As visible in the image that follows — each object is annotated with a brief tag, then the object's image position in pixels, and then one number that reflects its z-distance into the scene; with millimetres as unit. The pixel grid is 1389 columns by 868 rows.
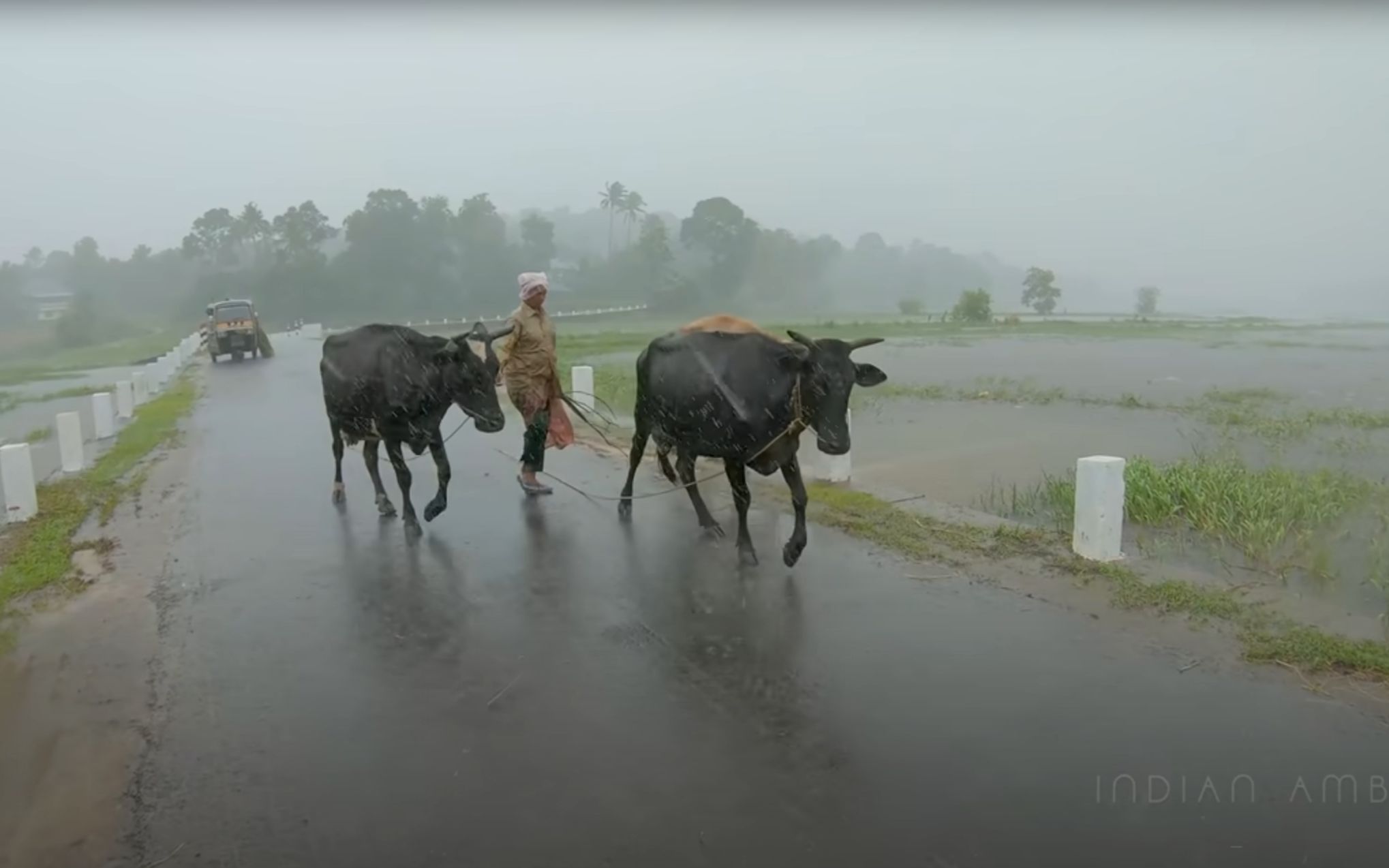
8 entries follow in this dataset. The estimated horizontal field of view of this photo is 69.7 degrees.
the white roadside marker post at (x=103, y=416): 15781
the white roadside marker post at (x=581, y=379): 15406
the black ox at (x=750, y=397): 7266
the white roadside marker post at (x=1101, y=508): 7277
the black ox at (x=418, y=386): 9000
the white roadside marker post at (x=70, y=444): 12547
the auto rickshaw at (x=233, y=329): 32719
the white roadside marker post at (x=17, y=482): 9664
